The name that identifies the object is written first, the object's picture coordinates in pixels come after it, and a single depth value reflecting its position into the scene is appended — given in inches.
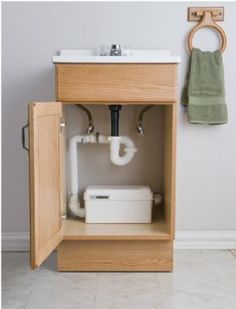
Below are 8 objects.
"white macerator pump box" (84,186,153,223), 88.0
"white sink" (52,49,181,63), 77.7
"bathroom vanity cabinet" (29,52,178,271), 68.5
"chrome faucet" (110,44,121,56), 85.1
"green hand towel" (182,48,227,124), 91.7
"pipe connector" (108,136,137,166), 90.9
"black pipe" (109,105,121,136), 88.9
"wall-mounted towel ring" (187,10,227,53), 92.9
